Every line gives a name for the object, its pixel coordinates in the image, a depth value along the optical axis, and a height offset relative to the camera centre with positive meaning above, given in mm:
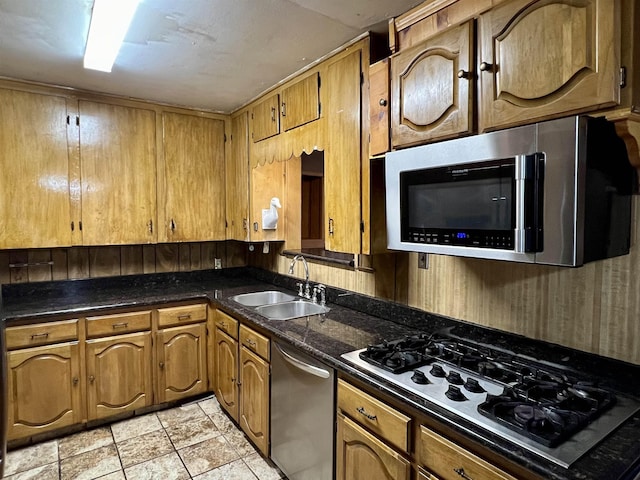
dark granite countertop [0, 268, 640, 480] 1000 -516
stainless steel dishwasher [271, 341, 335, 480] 1739 -909
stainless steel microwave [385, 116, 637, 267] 1085 +101
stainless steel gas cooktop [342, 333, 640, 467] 1051 -543
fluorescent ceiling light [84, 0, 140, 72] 1646 +937
